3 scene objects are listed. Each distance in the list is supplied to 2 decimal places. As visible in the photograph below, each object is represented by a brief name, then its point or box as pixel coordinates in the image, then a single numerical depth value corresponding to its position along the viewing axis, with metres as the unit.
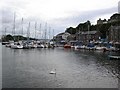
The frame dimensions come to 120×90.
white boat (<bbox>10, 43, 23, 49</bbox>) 64.28
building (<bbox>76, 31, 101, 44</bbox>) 81.71
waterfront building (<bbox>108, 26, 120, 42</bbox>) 67.63
